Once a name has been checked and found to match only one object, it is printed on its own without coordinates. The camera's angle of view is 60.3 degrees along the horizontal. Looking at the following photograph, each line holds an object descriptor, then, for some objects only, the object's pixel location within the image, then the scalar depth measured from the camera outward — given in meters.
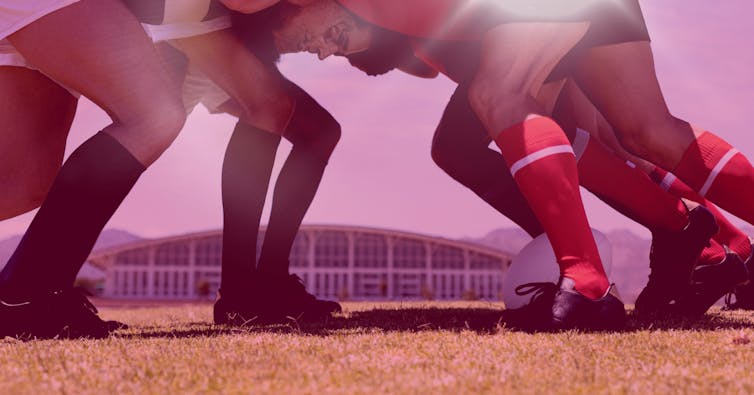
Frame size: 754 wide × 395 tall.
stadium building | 37.25
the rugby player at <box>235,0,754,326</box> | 2.20
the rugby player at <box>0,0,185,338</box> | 2.03
